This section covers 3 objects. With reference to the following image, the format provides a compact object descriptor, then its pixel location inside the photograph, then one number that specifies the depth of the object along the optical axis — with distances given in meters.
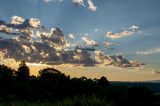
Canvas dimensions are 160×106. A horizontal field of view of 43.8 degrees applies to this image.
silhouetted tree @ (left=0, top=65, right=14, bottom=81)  62.30
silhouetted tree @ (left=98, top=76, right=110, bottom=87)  86.96
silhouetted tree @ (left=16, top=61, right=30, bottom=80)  76.78
